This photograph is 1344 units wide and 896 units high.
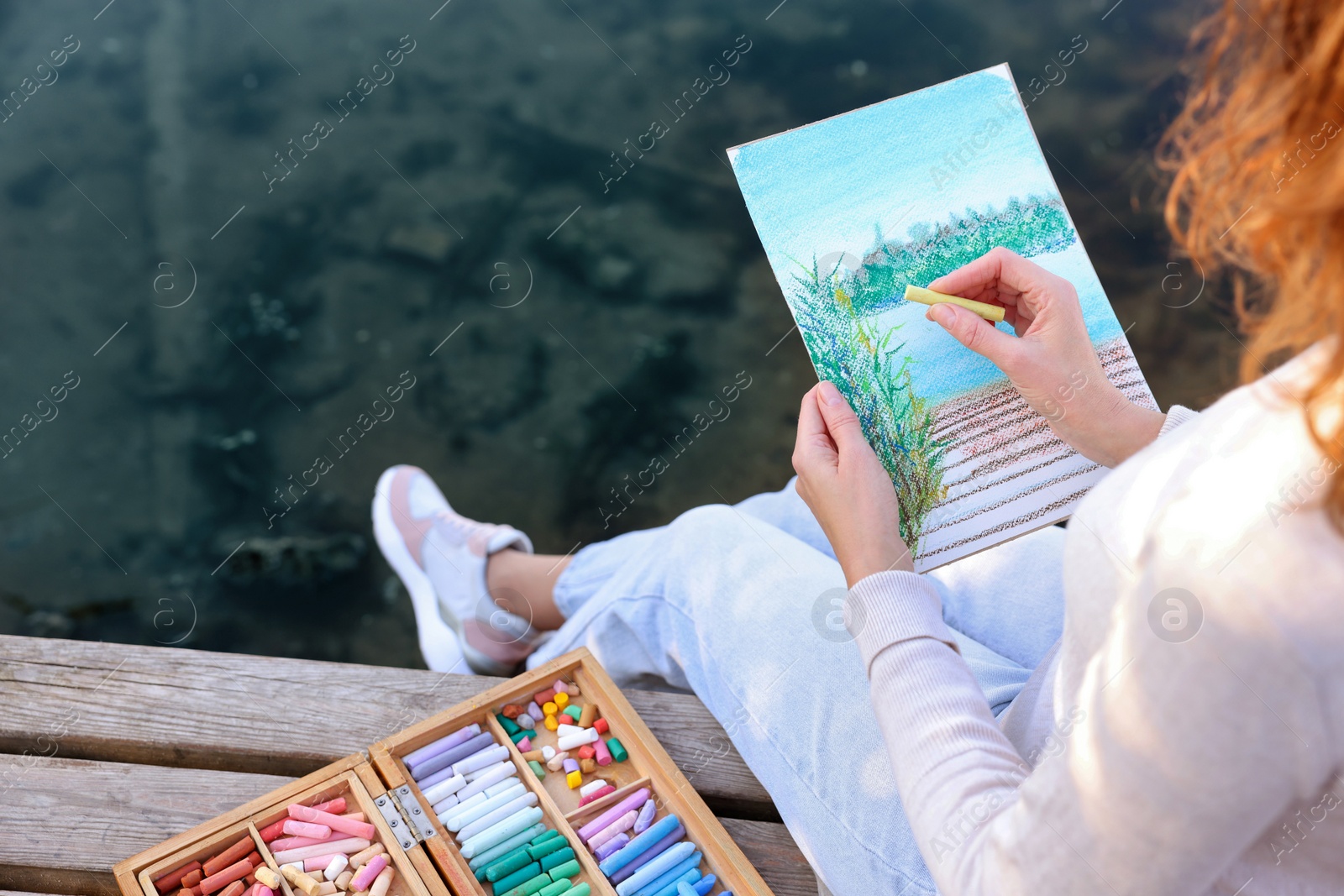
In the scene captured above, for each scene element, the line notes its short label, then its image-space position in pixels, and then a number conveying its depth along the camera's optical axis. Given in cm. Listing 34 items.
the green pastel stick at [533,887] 105
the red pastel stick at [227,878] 102
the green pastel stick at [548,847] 108
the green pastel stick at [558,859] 108
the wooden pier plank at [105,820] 112
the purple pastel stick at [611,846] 110
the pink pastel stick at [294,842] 107
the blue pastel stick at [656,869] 106
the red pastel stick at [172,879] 102
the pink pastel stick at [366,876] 104
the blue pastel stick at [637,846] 108
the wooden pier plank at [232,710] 124
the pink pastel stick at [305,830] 107
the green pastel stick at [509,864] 106
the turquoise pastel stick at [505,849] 107
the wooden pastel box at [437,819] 104
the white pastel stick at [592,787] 116
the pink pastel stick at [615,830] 110
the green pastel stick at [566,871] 107
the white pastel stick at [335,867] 104
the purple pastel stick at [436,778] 114
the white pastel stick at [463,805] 111
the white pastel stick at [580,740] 120
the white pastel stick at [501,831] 108
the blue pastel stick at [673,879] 106
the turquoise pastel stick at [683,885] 105
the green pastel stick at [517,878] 106
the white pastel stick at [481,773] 115
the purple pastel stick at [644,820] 112
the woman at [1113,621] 53
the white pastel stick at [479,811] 110
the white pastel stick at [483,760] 115
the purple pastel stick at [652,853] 108
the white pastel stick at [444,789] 112
